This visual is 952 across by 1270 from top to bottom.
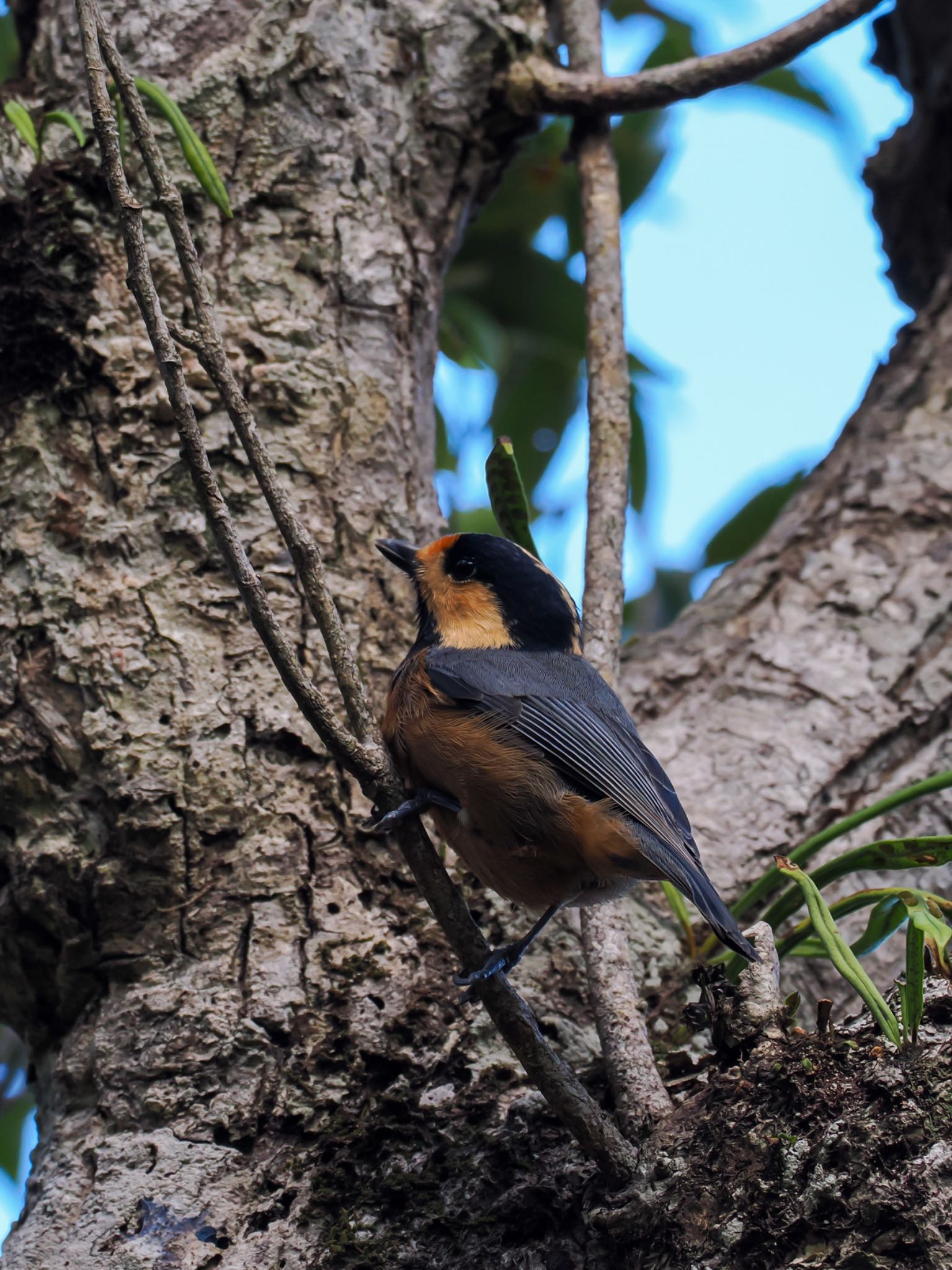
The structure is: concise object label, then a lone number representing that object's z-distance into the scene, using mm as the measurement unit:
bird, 4316
